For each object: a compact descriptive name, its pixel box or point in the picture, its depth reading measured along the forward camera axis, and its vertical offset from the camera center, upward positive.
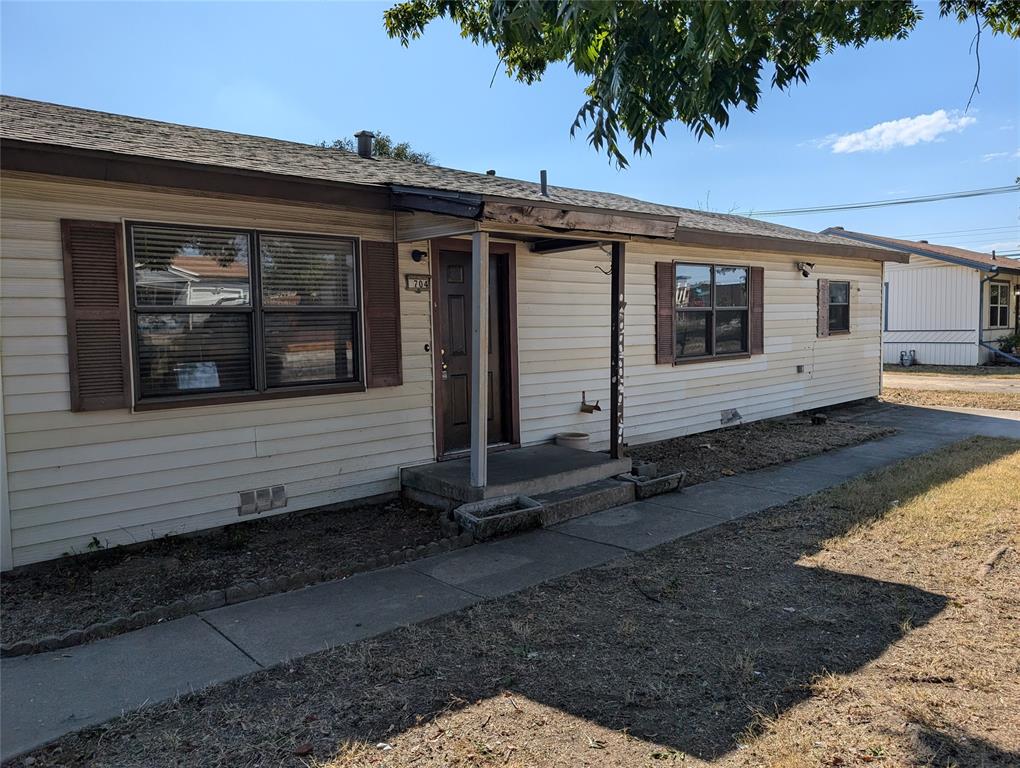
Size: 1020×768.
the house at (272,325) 4.60 +0.11
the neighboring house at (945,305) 20.12 +0.72
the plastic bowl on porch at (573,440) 7.66 -1.18
